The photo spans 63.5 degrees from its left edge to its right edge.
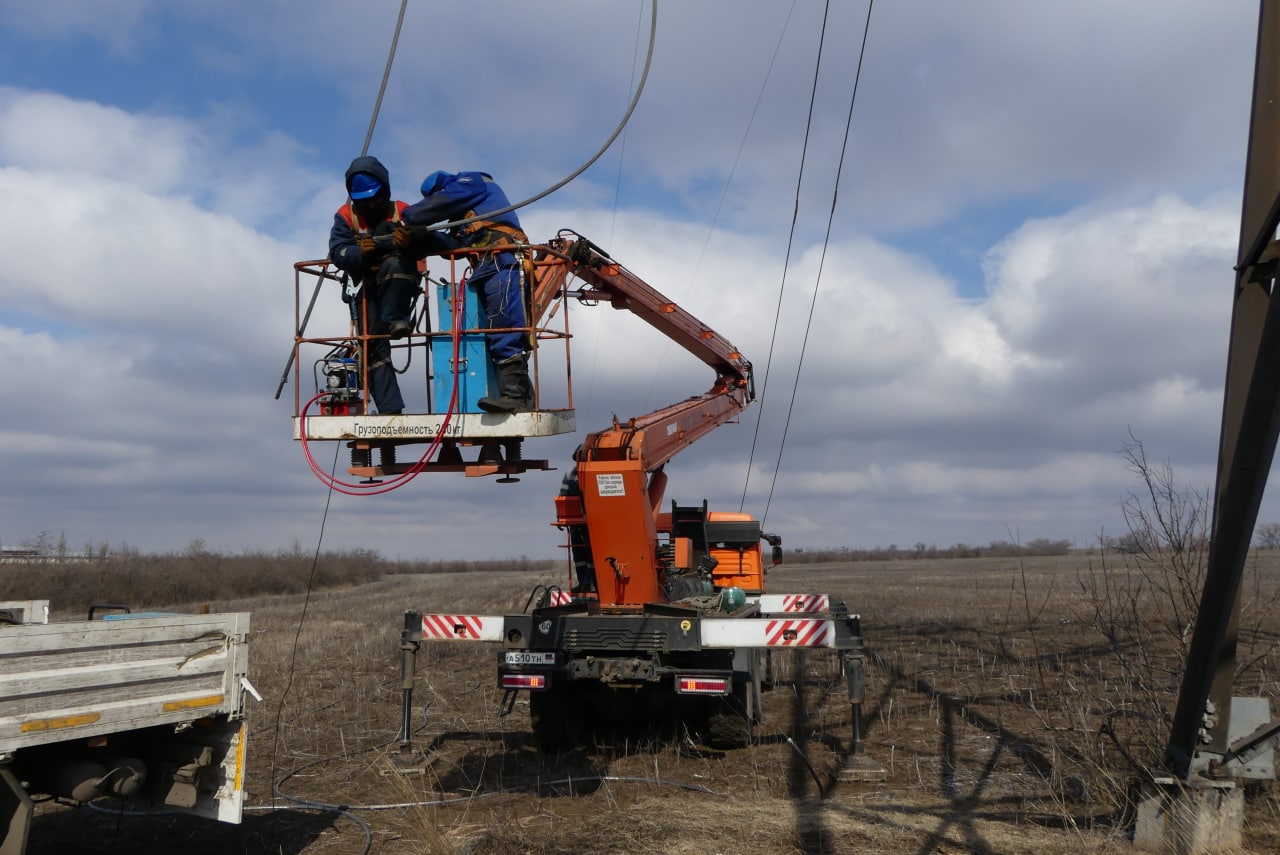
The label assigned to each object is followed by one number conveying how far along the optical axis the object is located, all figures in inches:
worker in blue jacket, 314.0
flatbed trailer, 210.5
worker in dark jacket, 320.8
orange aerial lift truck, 319.3
